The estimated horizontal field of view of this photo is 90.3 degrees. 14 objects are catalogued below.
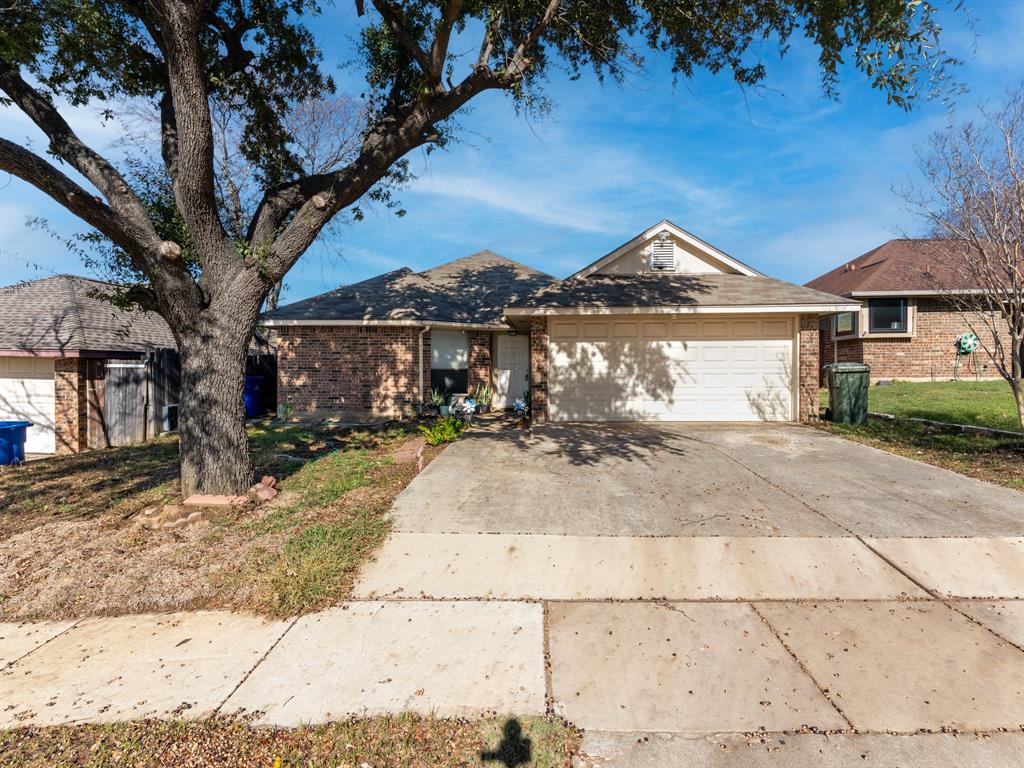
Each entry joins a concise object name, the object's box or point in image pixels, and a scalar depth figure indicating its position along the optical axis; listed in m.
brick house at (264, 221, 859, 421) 11.51
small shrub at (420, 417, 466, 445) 9.52
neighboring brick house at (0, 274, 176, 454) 11.57
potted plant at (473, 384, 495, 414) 14.78
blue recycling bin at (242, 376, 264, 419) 15.59
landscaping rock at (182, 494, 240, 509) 5.98
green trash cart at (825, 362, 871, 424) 11.23
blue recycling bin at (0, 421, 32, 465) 10.15
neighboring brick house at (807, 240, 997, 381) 18.73
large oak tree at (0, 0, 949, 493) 6.01
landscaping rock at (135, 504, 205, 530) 5.53
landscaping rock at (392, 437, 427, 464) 8.36
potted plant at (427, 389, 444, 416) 13.87
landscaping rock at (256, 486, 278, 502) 6.33
